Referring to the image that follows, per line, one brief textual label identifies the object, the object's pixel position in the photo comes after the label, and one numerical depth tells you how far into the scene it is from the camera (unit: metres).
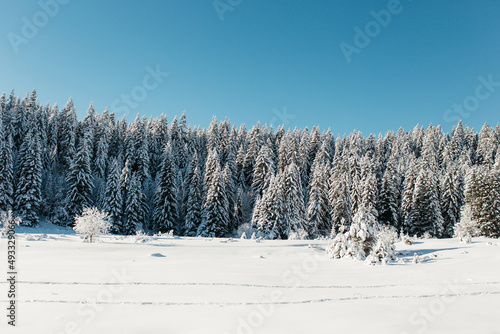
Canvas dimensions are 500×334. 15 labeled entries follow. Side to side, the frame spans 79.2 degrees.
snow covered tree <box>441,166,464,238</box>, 50.31
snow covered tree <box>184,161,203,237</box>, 51.26
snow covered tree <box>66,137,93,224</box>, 49.21
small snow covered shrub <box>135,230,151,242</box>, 27.01
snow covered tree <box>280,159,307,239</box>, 46.59
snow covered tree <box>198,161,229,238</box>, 49.19
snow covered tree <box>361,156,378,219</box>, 50.00
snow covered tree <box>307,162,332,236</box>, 50.75
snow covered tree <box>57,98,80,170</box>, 60.06
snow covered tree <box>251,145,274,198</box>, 59.84
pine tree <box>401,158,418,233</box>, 50.47
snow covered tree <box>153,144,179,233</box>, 52.22
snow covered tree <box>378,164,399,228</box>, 53.28
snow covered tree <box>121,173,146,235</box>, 49.69
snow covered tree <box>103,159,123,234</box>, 48.81
